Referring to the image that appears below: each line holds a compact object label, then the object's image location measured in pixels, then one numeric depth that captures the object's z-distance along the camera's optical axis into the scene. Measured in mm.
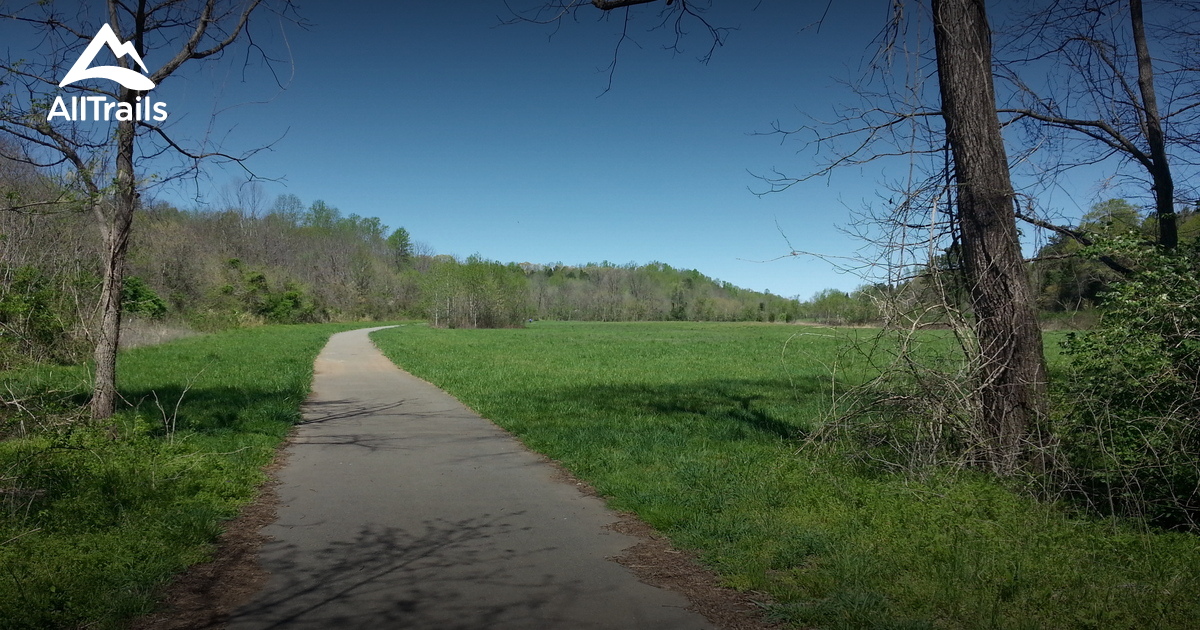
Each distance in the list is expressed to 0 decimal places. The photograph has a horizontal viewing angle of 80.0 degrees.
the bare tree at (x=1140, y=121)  9445
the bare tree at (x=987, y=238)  6574
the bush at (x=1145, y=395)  5184
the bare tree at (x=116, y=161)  7918
